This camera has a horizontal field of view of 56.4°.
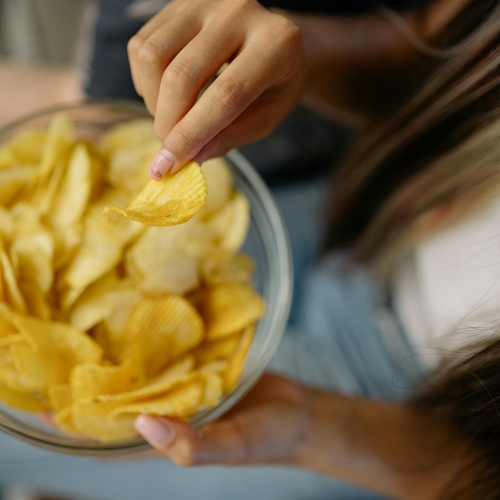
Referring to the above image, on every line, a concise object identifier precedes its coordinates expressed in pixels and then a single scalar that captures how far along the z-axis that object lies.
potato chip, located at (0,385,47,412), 0.35
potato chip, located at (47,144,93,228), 0.39
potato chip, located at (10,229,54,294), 0.37
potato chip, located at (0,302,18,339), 0.34
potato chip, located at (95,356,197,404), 0.34
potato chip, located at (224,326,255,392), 0.39
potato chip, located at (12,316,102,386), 0.34
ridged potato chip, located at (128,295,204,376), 0.38
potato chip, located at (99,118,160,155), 0.44
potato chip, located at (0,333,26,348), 0.34
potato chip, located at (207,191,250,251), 0.43
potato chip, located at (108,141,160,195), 0.40
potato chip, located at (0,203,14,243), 0.37
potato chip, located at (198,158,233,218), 0.43
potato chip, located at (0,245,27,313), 0.34
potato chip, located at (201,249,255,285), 0.42
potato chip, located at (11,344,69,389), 0.34
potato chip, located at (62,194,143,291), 0.37
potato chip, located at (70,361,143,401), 0.34
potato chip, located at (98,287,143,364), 0.39
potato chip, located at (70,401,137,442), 0.34
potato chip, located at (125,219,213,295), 0.39
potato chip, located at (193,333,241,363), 0.42
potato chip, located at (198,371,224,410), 0.37
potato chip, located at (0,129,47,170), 0.41
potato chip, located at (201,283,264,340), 0.41
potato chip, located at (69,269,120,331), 0.38
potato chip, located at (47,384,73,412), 0.36
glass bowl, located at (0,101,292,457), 0.39
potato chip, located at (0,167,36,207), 0.38
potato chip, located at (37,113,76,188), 0.39
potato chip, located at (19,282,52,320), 0.37
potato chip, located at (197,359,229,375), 0.40
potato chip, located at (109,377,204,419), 0.35
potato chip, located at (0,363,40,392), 0.35
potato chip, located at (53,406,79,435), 0.35
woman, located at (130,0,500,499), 0.35
